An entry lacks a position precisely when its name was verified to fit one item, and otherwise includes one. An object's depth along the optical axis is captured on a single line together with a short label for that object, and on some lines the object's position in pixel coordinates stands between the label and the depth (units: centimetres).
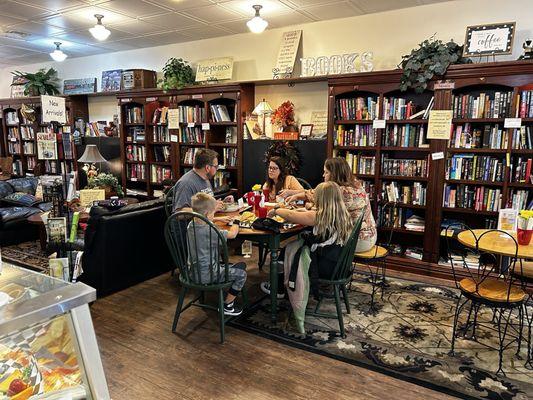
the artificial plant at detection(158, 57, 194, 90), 548
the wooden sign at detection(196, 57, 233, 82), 539
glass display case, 116
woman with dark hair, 393
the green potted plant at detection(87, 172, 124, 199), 500
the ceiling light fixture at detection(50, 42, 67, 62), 575
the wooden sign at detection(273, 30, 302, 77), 490
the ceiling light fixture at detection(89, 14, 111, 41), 433
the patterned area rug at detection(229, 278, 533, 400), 233
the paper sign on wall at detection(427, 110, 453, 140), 384
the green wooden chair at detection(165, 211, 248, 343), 263
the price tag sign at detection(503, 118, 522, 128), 356
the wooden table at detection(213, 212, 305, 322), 282
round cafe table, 238
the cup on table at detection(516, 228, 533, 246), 257
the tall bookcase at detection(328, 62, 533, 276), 367
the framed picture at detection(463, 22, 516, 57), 360
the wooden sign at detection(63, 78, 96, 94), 706
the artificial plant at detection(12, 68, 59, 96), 731
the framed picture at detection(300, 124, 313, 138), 486
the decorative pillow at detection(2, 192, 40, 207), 536
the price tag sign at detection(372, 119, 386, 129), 421
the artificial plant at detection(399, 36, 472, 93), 374
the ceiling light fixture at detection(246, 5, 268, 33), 401
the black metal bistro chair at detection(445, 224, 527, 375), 238
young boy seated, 265
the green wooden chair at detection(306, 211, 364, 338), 274
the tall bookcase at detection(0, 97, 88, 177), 709
